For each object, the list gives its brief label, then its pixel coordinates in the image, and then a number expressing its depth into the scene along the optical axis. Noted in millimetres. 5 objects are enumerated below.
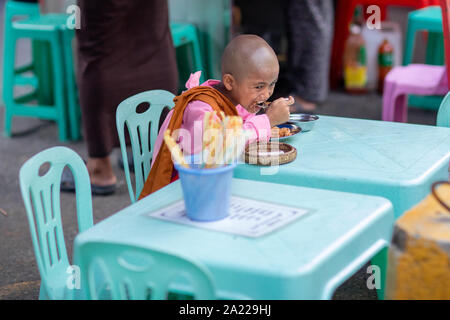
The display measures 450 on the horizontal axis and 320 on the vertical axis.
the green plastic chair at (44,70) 4316
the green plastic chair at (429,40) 4457
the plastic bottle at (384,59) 5371
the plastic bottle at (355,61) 5418
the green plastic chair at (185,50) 4371
